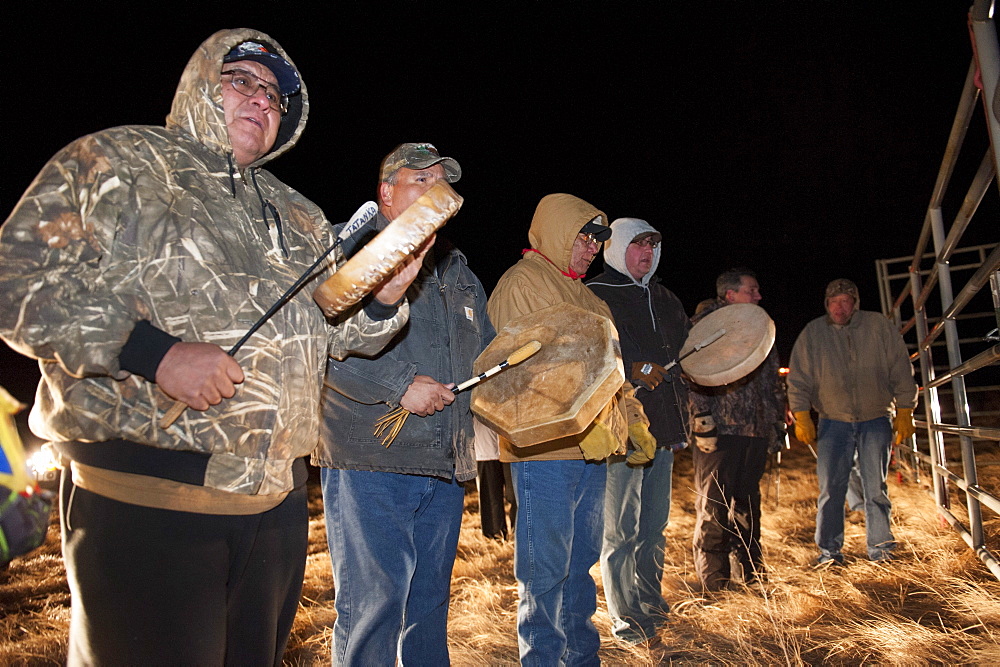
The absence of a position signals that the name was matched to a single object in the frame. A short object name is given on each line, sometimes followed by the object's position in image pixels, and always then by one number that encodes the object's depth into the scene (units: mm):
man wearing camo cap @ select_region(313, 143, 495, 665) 2307
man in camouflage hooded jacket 1342
